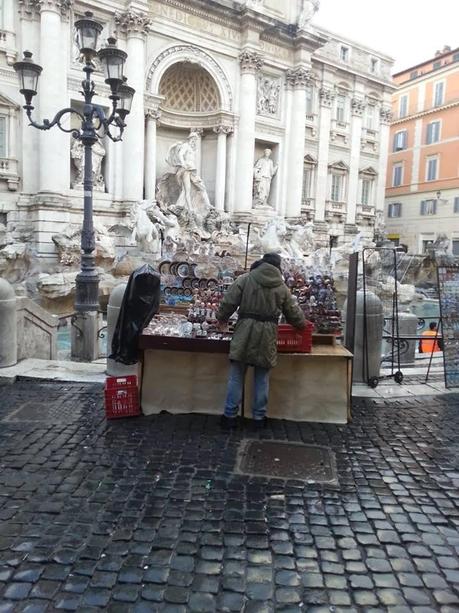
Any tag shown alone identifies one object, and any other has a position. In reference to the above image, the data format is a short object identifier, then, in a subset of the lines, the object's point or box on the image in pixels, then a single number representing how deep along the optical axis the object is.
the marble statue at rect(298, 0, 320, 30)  24.55
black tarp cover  4.99
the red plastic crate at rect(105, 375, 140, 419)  4.90
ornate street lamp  7.87
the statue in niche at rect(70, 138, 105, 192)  19.28
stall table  4.98
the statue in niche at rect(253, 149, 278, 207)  24.72
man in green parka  4.58
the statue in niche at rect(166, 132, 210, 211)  21.11
